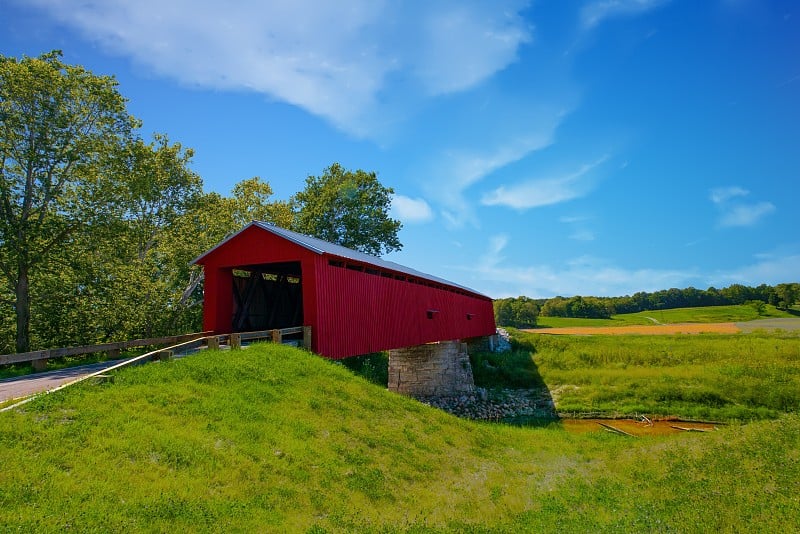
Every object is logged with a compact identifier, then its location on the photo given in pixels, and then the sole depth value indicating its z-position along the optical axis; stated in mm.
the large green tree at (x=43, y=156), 18453
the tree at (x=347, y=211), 40688
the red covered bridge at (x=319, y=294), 14891
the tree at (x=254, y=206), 31484
